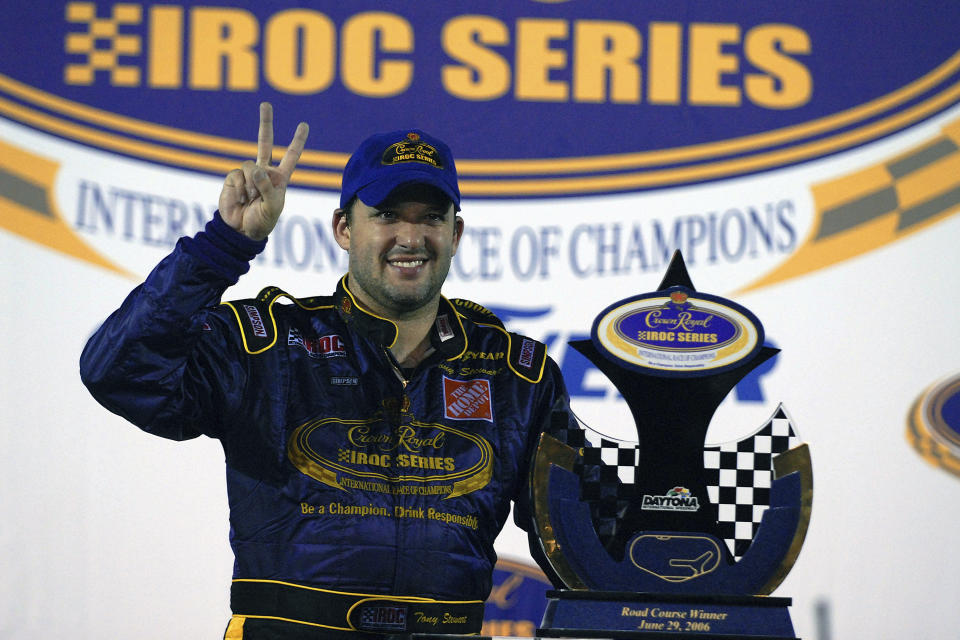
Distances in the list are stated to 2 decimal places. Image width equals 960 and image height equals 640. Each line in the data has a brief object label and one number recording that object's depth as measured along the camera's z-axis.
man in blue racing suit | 14.27
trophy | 14.19
